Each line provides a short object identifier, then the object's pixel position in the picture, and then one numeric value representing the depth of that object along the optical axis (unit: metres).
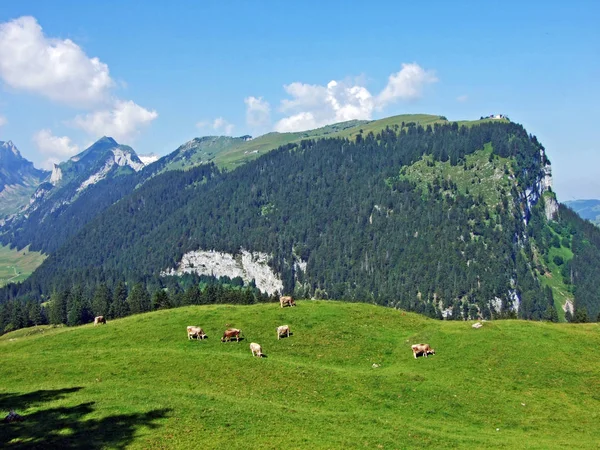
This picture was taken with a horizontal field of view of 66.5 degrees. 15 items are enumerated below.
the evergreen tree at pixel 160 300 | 110.32
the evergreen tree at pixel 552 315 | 148.75
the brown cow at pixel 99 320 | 69.75
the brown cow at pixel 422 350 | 52.59
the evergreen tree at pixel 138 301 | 149.51
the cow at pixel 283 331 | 56.47
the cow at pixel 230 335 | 54.62
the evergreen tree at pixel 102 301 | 162.50
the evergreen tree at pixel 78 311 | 153.09
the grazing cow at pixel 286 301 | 69.19
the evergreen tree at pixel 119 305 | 145.38
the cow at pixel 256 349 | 50.00
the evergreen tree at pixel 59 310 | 167.09
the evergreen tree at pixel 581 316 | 110.56
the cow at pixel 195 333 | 55.91
